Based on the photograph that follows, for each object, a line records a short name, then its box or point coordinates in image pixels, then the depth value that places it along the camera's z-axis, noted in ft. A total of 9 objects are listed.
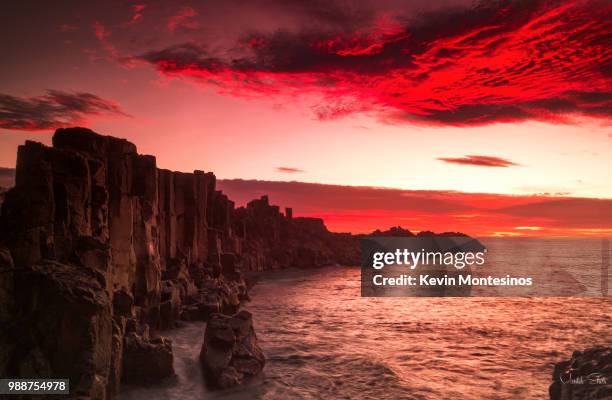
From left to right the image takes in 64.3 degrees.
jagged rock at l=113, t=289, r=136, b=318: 80.28
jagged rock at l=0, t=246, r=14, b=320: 52.30
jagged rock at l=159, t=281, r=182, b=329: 112.88
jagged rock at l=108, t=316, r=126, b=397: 61.98
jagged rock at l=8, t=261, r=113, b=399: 51.85
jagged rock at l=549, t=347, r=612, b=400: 55.16
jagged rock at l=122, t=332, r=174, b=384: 70.59
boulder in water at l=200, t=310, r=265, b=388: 76.69
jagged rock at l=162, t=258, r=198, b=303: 133.90
